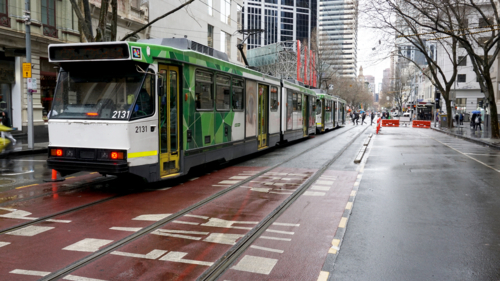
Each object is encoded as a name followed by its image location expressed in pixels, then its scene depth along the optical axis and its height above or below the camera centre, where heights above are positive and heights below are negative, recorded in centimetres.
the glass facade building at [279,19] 11694 +2812
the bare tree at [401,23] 2339 +607
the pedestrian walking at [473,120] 3969 -27
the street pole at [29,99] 1776 +74
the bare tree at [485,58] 2386 +373
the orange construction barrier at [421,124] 4865 -82
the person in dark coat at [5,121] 1600 -26
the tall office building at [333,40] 5921 +1649
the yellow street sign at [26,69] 1769 +198
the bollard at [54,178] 1056 -158
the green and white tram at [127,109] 842 +16
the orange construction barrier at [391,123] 4965 -71
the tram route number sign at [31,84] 1808 +138
